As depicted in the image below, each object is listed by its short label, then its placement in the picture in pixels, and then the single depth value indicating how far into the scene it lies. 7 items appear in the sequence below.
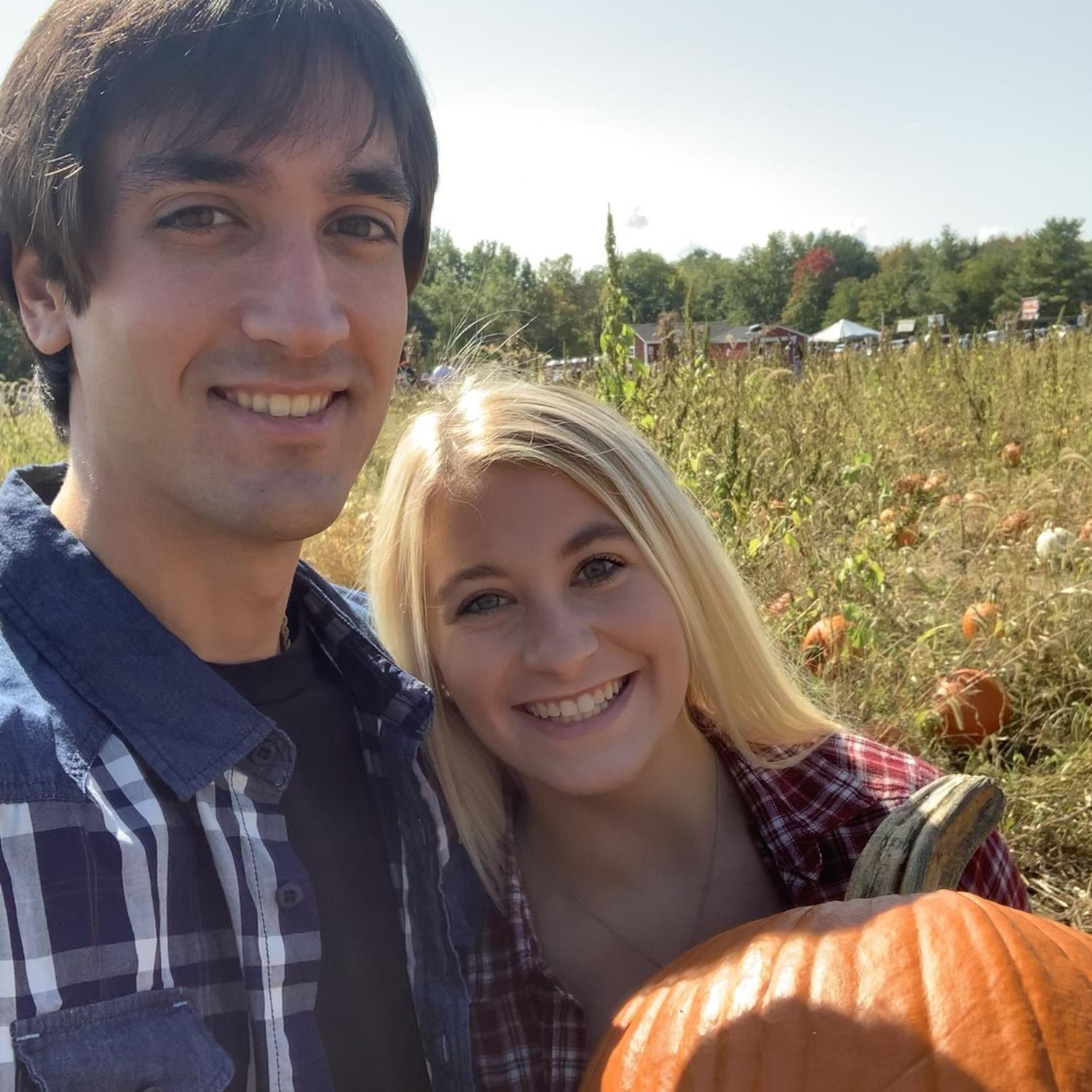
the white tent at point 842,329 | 40.87
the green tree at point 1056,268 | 50.88
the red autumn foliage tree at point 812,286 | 64.94
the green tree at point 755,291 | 54.28
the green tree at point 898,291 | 63.22
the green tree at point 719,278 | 54.47
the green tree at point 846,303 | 69.50
